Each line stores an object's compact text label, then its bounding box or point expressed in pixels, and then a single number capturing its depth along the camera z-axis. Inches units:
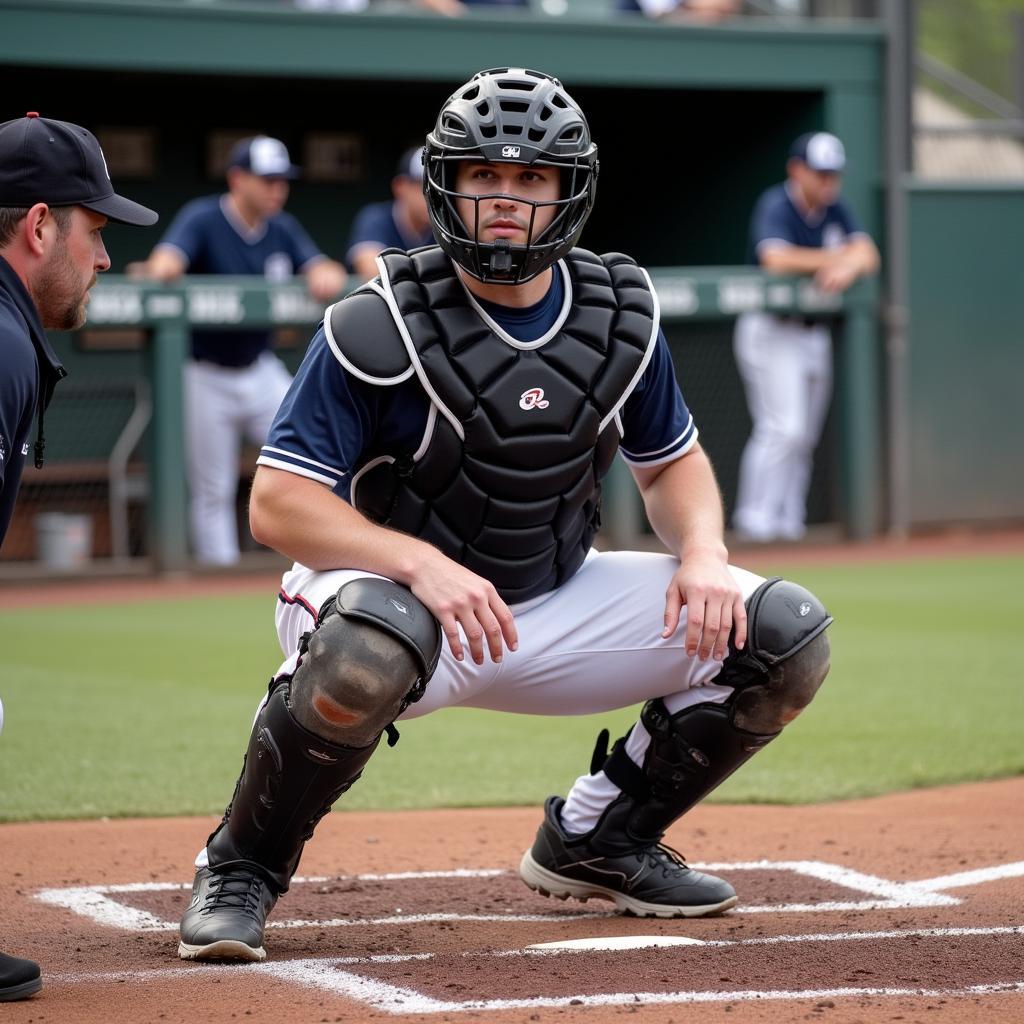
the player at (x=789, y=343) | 833.5
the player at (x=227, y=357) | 752.3
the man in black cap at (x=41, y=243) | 217.8
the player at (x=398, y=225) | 737.0
